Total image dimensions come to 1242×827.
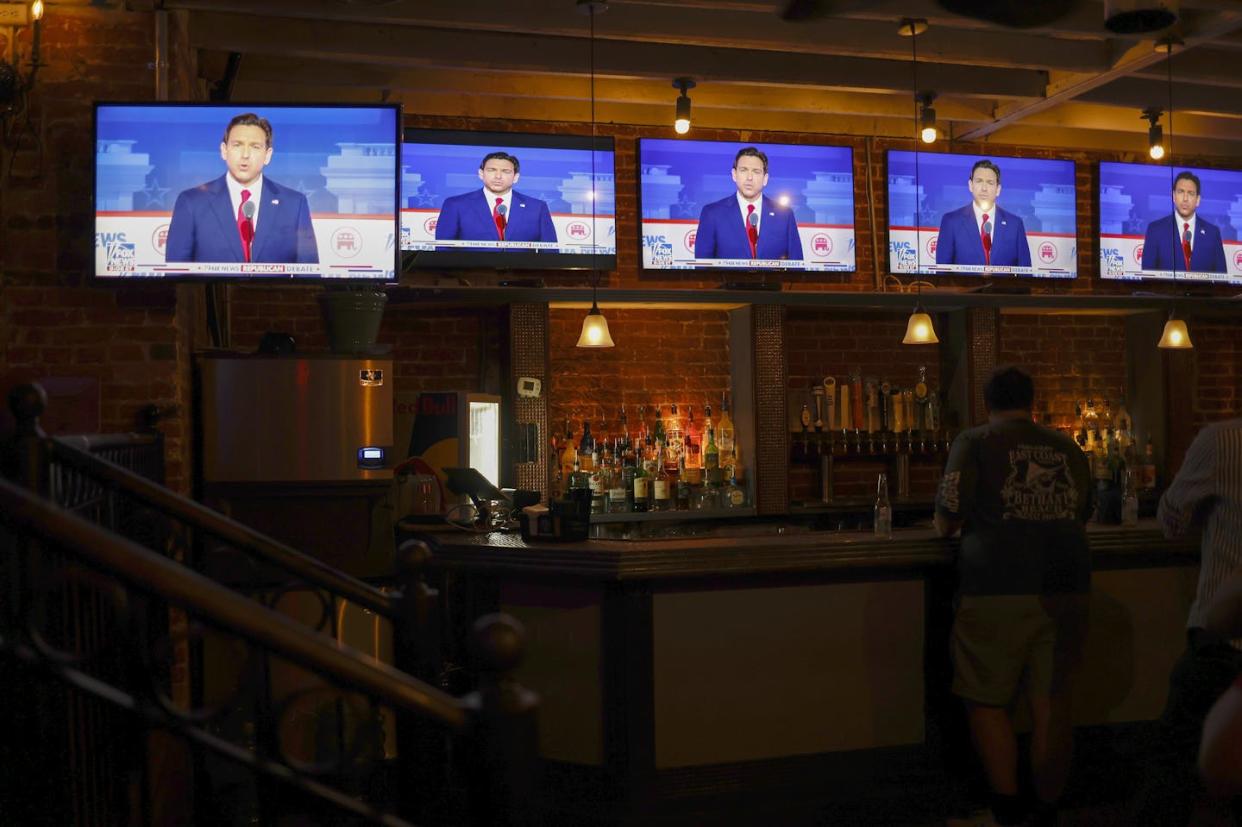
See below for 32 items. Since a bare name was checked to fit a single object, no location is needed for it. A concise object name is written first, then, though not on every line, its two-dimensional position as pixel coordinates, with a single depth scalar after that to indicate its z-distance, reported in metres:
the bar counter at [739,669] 4.07
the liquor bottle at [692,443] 6.96
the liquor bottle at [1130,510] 4.74
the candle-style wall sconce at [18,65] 4.46
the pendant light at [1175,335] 6.67
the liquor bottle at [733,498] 6.62
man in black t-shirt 4.03
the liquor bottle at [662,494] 6.59
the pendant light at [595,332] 5.79
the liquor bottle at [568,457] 6.74
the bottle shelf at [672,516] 6.36
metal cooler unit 5.00
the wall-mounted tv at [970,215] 6.91
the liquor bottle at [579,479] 6.64
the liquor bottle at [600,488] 6.50
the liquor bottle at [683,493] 6.65
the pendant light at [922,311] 6.18
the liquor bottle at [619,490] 6.50
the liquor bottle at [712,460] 6.73
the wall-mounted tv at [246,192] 4.48
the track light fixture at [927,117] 6.28
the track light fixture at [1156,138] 6.46
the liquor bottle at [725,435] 6.95
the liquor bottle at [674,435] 6.93
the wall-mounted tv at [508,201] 6.23
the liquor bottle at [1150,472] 7.17
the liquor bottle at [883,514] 4.46
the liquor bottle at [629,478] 6.56
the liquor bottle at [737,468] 6.78
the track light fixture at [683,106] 6.03
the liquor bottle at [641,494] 6.54
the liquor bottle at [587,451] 6.74
